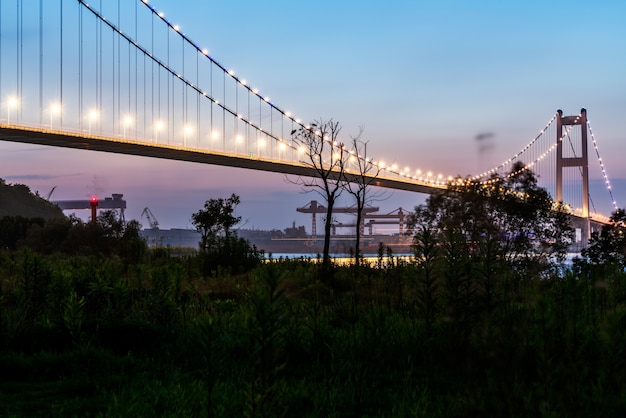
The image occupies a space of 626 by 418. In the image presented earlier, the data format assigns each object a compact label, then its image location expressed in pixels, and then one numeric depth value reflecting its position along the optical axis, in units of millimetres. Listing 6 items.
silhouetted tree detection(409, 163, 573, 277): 24531
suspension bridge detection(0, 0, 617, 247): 42094
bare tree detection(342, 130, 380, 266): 12487
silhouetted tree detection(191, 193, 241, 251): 27906
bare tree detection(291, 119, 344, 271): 14342
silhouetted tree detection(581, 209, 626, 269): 22844
